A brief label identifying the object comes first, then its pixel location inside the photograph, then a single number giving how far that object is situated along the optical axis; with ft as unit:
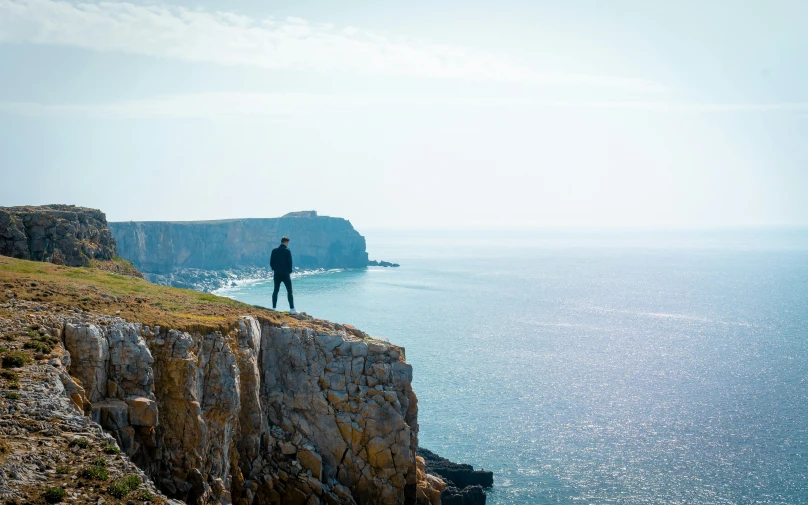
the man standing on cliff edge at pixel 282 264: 89.30
